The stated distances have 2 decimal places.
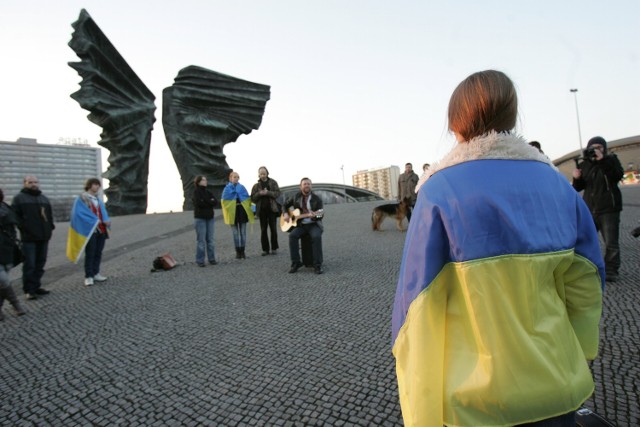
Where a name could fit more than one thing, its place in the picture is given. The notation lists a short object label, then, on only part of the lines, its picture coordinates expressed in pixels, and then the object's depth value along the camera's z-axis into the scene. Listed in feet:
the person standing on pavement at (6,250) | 14.76
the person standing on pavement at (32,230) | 17.65
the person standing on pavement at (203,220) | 23.61
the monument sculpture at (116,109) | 52.95
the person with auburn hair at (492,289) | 3.34
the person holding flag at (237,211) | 25.43
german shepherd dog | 32.71
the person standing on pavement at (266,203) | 25.54
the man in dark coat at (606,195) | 14.30
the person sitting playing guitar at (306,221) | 20.02
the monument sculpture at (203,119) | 59.06
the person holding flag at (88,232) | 19.94
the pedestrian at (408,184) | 32.53
